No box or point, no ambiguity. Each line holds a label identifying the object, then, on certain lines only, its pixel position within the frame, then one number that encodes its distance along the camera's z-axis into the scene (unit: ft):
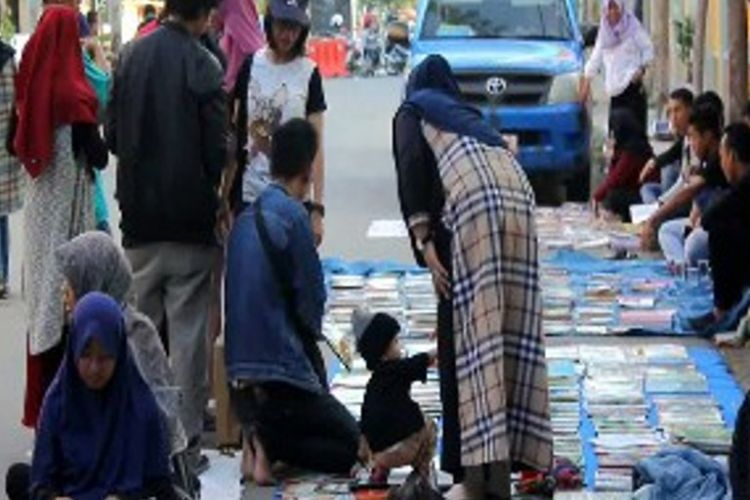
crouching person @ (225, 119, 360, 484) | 33.47
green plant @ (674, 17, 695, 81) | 115.08
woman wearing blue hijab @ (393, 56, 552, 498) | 31.40
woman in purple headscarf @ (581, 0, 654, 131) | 72.69
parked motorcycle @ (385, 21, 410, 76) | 180.14
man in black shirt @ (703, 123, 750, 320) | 45.73
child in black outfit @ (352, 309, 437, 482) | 32.19
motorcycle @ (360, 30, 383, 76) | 188.65
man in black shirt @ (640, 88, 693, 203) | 57.31
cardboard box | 35.17
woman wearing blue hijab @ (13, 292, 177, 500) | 25.72
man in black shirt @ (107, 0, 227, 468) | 34.22
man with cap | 37.29
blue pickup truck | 72.28
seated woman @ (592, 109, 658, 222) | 63.31
